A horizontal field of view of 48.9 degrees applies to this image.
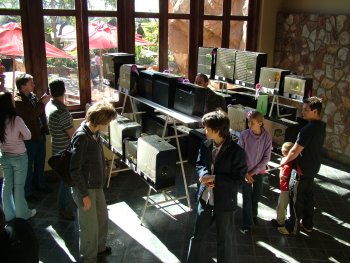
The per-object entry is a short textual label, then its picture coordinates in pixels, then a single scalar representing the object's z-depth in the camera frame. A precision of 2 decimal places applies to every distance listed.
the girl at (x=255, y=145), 3.47
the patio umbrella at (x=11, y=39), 4.48
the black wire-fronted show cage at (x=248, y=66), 4.78
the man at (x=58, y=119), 3.58
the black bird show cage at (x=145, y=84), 4.19
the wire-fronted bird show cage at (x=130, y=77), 4.30
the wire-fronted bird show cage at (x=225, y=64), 5.12
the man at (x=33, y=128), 3.98
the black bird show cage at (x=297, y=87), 4.29
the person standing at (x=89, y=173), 2.83
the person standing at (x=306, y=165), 3.32
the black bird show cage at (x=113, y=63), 4.69
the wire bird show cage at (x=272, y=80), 4.55
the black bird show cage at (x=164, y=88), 3.80
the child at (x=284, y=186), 3.69
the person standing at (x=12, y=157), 3.39
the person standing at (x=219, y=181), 2.68
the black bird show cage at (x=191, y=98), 3.50
